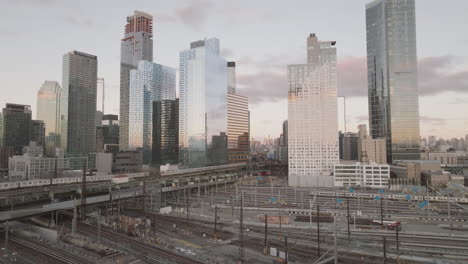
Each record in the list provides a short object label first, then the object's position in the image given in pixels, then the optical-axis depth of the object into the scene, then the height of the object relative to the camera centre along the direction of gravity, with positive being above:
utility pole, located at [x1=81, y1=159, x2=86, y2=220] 76.09 -15.76
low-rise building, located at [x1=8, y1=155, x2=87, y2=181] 182.02 -12.66
